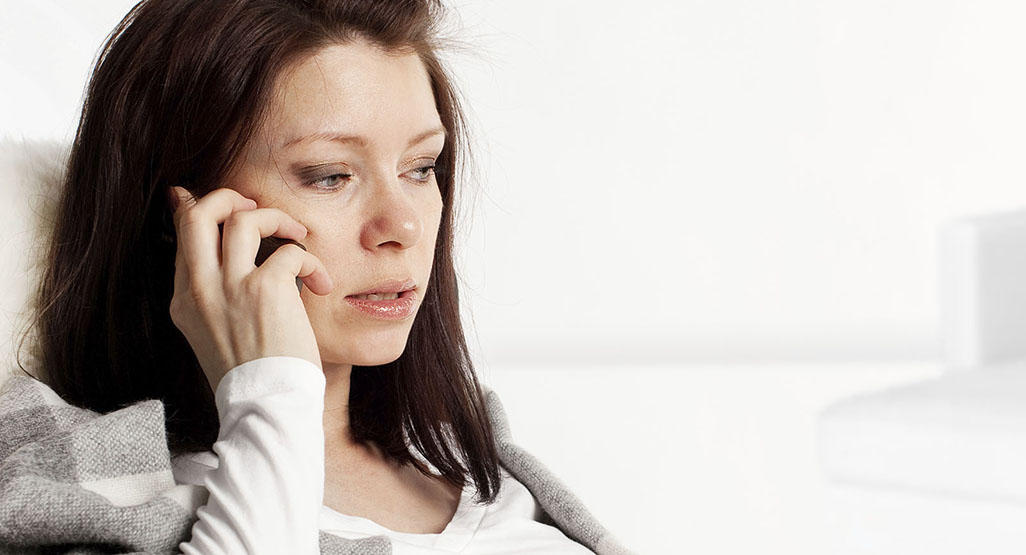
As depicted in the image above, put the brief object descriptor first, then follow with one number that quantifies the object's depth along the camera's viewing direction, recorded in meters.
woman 1.45
